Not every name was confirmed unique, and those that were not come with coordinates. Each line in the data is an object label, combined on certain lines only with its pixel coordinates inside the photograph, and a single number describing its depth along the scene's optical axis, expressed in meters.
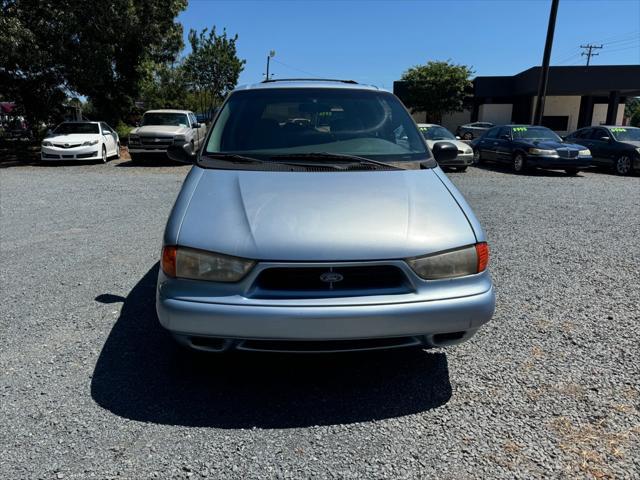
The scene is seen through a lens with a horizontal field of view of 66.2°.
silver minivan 2.44
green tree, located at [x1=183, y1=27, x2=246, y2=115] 33.06
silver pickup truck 16.05
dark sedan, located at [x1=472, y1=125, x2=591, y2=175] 13.93
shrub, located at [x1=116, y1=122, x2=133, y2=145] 25.71
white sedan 15.84
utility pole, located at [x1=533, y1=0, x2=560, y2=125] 19.89
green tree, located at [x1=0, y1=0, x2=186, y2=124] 15.43
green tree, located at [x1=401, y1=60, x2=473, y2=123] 40.16
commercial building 32.72
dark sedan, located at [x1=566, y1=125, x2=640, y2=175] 14.77
